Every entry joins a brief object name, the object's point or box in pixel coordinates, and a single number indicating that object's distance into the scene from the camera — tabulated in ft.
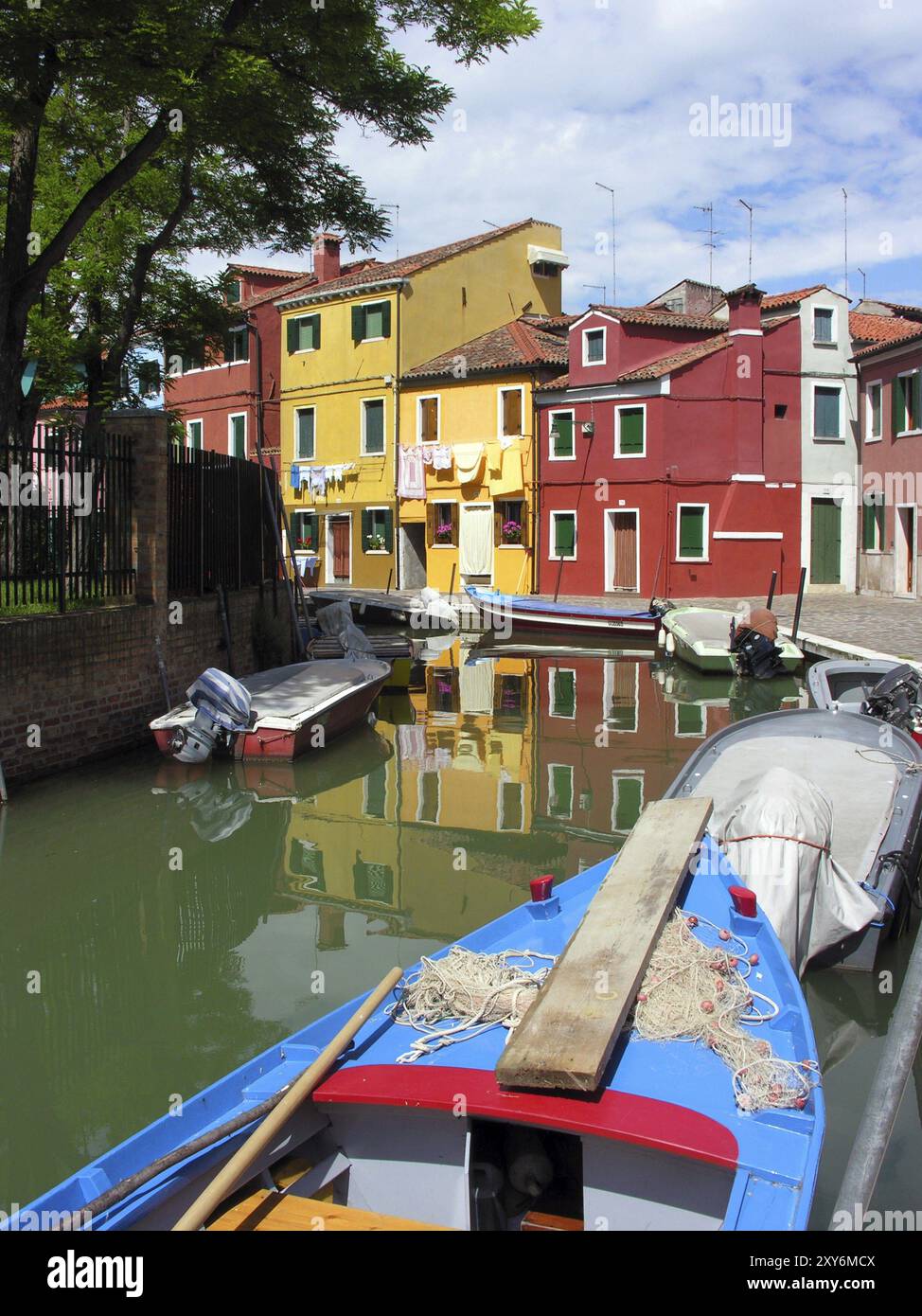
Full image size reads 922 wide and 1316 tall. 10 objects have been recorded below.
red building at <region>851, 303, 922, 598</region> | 84.43
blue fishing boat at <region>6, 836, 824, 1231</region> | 10.38
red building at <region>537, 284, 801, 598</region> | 92.73
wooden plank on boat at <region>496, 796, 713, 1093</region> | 11.19
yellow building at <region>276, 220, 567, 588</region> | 108.99
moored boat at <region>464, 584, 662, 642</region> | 76.69
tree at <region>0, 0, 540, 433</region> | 30.94
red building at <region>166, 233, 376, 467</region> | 122.11
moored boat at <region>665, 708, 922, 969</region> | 19.29
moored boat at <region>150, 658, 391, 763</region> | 35.60
